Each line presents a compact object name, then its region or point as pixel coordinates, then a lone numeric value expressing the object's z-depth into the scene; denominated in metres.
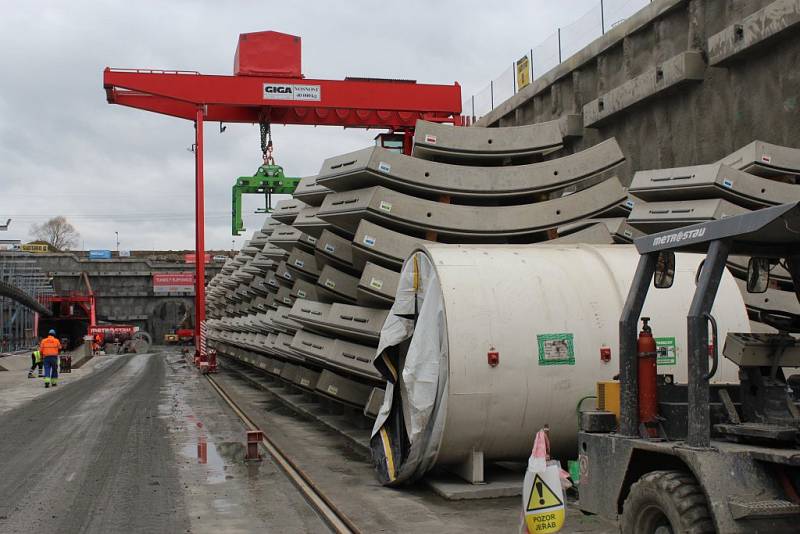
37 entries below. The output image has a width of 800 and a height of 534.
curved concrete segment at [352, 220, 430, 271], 10.59
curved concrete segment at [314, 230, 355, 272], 12.36
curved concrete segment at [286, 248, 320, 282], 14.62
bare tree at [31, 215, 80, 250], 133.75
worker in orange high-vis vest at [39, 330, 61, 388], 25.29
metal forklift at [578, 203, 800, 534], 4.16
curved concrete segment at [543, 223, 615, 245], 10.70
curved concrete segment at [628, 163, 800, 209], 9.55
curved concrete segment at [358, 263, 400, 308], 10.48
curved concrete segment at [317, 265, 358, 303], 12.25
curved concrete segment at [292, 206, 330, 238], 13.42
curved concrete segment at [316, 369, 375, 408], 12.59
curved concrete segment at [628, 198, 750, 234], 9.43
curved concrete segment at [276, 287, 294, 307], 17.39
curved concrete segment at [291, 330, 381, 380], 11.40
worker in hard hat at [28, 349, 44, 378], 30.05
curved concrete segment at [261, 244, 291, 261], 18.87
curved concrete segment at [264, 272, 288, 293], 20.11
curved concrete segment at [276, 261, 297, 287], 17.42
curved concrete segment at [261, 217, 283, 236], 22.00
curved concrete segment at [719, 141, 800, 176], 10.33
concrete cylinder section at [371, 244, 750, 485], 8.05
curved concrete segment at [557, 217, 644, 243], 11.25
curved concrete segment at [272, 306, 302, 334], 17.09
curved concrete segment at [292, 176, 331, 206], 13.75
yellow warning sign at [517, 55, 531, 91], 24.00
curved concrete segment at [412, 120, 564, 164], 11.17
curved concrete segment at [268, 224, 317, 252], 14.87
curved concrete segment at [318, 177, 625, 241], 10.70
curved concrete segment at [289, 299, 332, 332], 12.93
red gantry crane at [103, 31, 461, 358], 26.78
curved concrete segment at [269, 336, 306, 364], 17.22
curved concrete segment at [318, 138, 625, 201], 10.84
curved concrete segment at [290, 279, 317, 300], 14.54
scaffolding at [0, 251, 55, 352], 47.15
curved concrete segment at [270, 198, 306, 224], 17.52
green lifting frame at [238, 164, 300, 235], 32.75
